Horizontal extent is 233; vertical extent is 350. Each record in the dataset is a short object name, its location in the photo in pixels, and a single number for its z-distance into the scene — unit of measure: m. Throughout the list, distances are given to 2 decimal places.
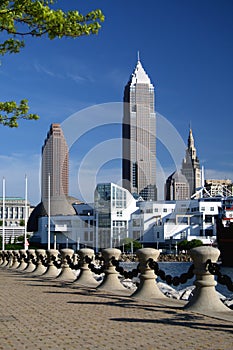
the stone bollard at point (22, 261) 33.03
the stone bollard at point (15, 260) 35.65
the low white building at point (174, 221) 164.88
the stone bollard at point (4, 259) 41.99
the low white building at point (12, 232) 190.12
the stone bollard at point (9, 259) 38.51
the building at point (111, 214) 162.38
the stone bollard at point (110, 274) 17.25
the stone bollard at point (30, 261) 30.03
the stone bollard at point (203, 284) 11.59
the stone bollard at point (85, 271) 20.00
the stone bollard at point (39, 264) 26.86
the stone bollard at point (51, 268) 24.81
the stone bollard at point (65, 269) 22.58
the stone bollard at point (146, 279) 14.40
